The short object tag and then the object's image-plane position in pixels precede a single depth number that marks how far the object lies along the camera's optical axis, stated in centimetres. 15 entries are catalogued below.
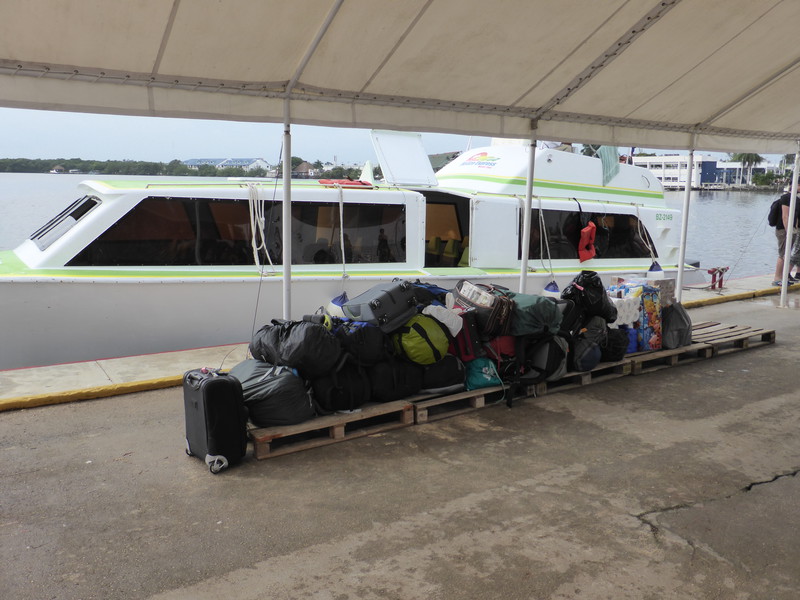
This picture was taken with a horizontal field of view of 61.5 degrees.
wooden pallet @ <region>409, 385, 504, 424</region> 538
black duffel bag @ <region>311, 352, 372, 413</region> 498
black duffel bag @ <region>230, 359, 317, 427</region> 473
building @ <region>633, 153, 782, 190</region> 10794
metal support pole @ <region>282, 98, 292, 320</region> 575
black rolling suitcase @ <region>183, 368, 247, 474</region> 439
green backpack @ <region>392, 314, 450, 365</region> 530
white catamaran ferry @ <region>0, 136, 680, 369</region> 712
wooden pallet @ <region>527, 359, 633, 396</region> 612
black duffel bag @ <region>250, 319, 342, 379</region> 479
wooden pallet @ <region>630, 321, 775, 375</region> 701
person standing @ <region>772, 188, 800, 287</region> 1243
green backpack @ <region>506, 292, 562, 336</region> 573
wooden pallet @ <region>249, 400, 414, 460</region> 467
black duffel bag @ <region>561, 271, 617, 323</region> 624
